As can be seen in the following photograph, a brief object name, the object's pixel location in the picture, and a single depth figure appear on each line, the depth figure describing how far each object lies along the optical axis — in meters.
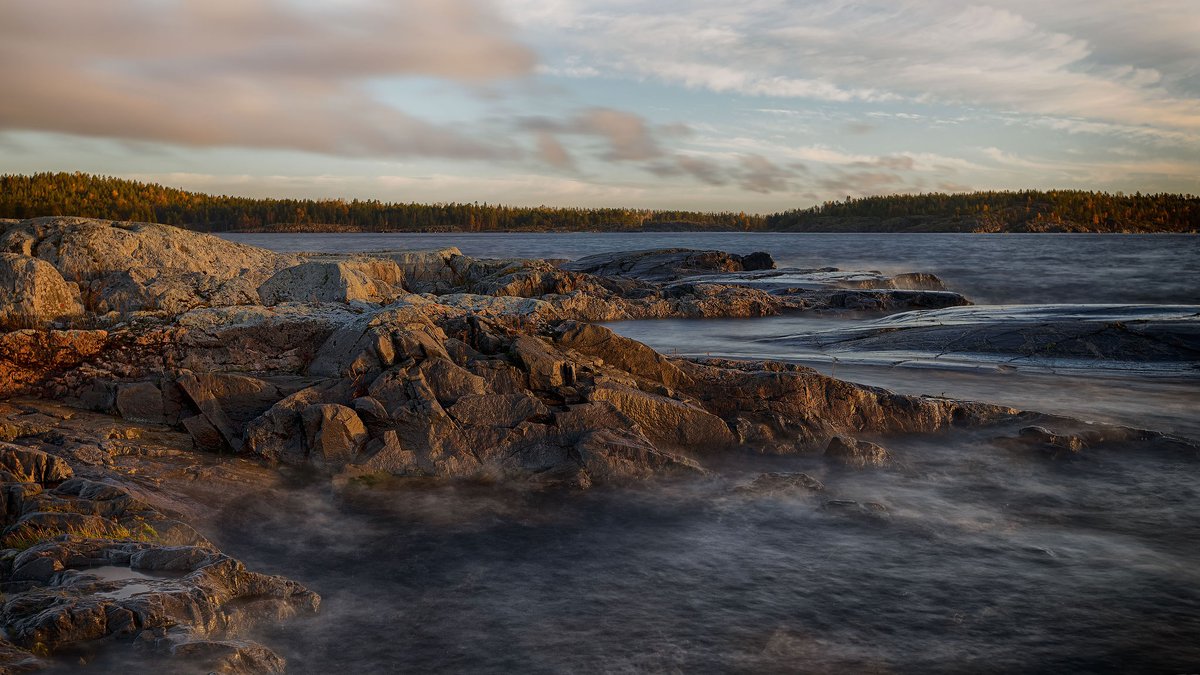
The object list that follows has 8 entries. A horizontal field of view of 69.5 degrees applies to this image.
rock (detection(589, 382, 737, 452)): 9.97
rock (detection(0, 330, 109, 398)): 10.46
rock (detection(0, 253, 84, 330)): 11.38
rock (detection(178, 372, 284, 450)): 9.54
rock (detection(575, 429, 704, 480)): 8.91
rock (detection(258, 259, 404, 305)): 13.80
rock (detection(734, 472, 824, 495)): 8.58
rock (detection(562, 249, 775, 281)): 44.03
